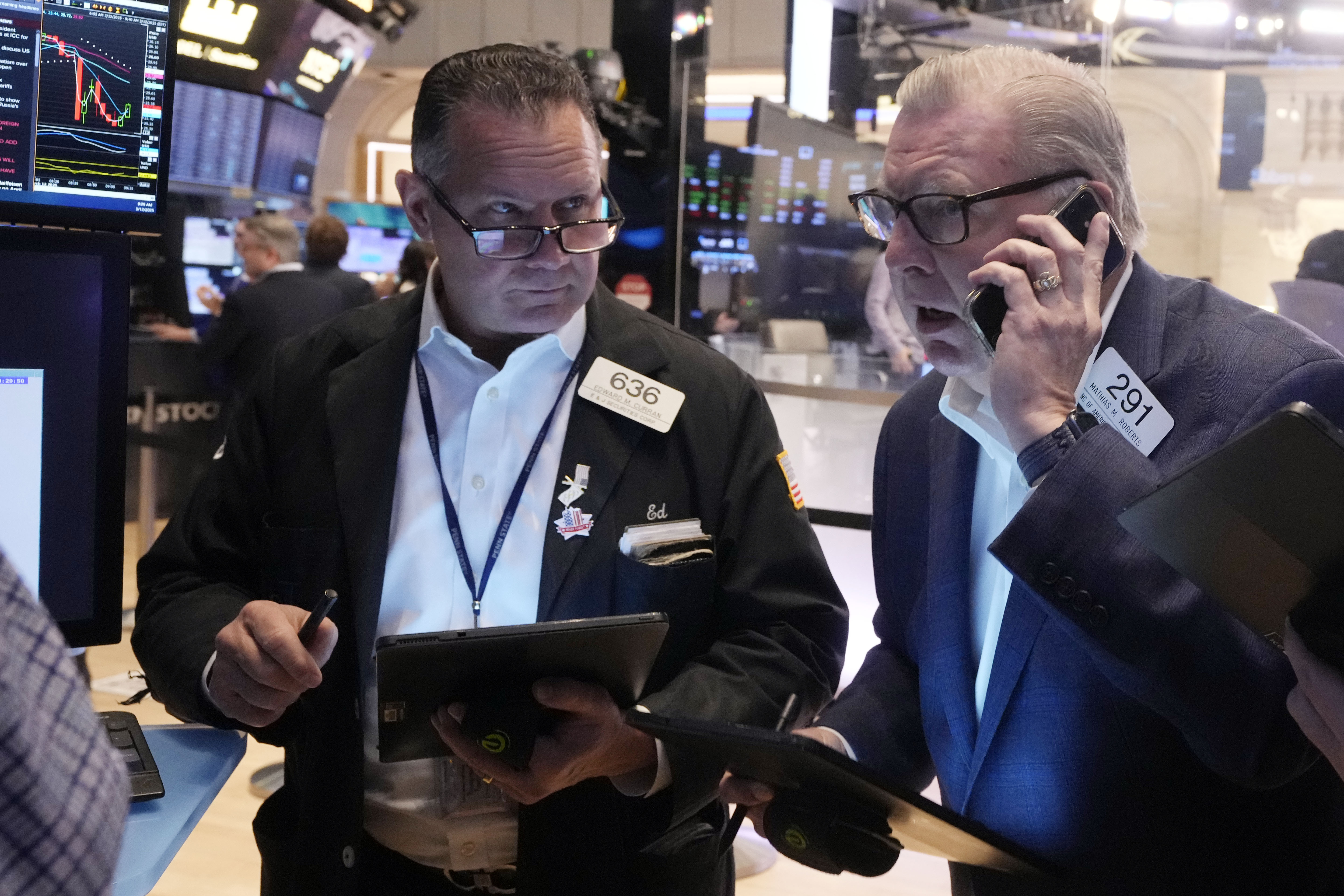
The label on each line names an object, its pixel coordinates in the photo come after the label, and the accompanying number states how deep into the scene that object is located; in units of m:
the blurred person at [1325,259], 4.13
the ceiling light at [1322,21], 4.15
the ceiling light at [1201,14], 4.36
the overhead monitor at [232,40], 6.32
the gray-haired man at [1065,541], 1.16
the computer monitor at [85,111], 1.44
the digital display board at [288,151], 7.82
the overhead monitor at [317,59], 7.04
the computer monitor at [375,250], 10.45
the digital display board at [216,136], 7.17
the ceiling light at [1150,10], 4.40
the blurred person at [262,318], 5.51
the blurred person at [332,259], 5.64
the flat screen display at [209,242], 8.12
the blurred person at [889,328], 4.88
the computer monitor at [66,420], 1.38
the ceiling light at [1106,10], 4.48
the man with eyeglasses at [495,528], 1.60
